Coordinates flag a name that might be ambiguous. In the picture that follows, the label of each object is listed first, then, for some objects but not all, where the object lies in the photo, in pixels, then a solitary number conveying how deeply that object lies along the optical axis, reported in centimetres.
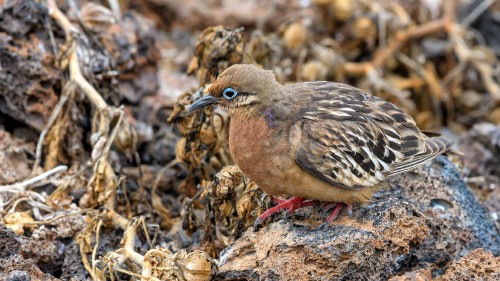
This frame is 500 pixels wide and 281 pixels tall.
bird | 1024
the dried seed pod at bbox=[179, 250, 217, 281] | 941
